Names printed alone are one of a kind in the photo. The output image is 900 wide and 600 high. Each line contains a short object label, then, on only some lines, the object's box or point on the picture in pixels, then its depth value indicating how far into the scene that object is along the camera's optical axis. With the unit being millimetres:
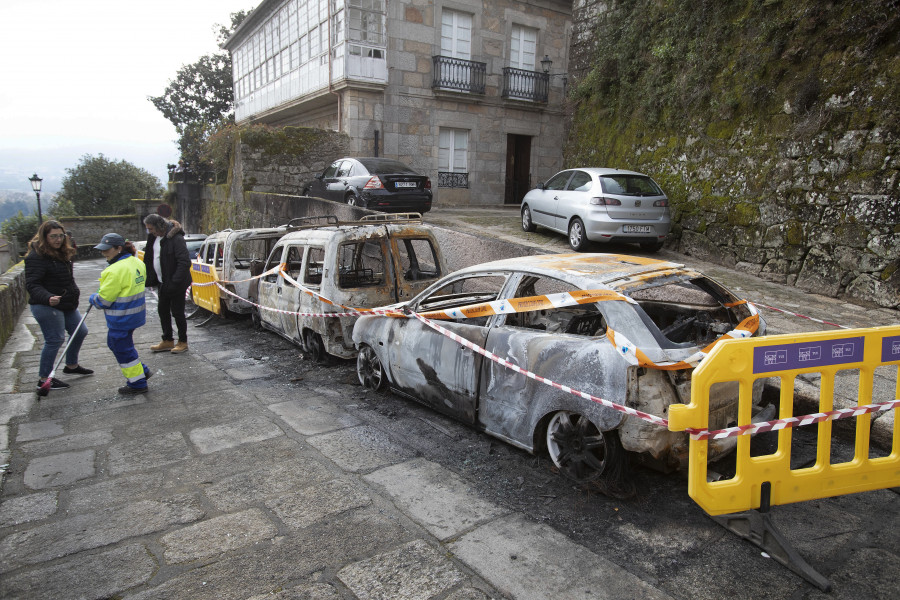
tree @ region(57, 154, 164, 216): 39688
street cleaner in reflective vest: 6137
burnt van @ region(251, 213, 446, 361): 6730
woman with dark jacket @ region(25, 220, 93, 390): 6257
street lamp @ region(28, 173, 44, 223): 25564
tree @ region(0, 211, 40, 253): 35844
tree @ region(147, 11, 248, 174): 35531
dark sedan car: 12734
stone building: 17375
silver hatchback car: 9727
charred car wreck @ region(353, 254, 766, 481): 3562
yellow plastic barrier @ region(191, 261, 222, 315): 10250
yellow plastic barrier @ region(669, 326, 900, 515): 3018
